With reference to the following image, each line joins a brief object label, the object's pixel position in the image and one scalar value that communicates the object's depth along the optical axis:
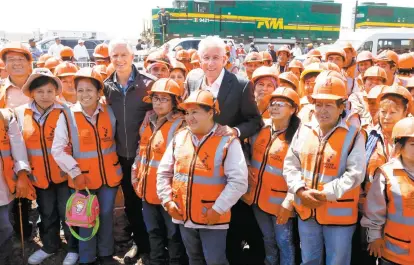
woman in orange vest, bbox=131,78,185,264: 3.54
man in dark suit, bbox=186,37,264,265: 3.39
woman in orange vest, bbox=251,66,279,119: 4.14
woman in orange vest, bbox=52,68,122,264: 3.61
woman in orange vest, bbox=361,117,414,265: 2.76
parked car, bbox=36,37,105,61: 24.19
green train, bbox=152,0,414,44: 30.08
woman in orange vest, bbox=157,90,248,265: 3.04
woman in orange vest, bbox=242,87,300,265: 3.34
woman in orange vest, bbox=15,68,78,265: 3.82
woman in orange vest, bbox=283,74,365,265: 2.87
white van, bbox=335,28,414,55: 15.00
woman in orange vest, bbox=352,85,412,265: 3.25
